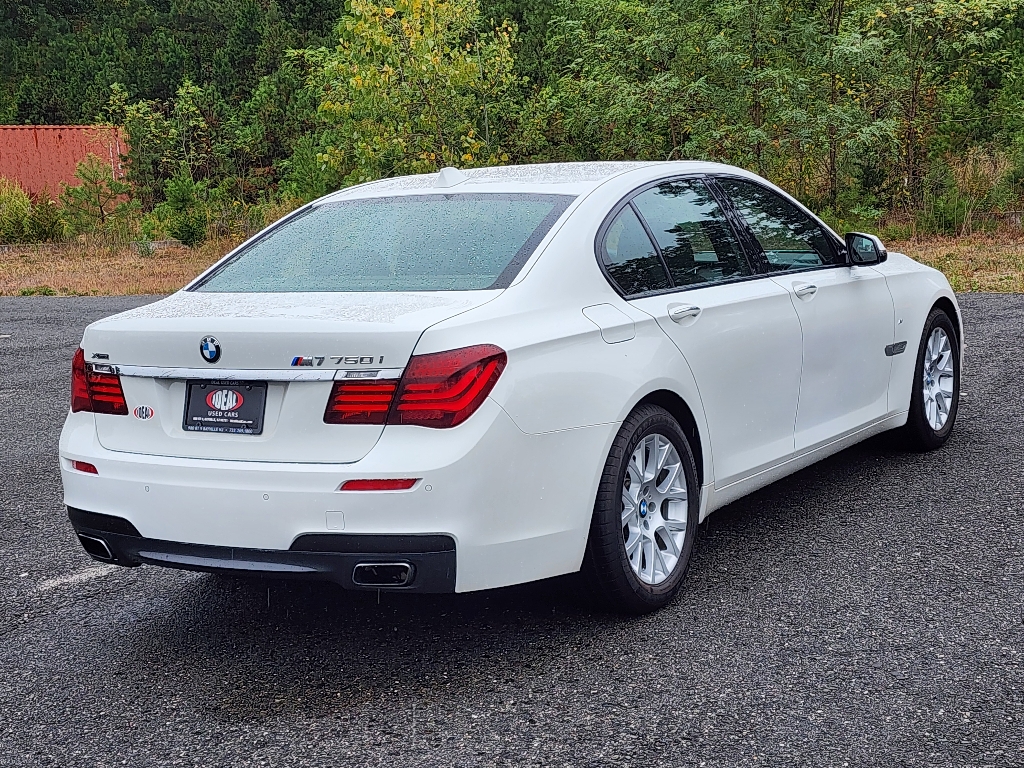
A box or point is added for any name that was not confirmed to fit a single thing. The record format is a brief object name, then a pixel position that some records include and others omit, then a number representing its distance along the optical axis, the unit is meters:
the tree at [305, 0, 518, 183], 19.98
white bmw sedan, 3.46
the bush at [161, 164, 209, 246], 23.70
